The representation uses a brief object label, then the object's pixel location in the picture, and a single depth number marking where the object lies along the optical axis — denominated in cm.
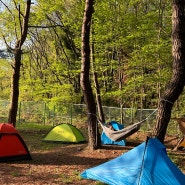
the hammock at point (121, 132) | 718
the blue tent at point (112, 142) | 1206
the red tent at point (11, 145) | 825
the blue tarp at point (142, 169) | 529
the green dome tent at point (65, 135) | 1222
